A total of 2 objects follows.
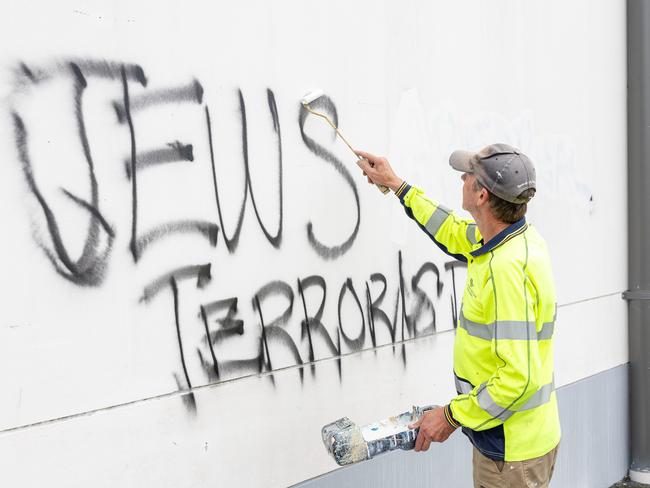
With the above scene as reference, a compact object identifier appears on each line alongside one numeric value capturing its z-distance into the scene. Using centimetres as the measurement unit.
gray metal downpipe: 589
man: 266
